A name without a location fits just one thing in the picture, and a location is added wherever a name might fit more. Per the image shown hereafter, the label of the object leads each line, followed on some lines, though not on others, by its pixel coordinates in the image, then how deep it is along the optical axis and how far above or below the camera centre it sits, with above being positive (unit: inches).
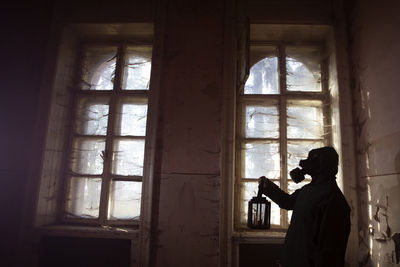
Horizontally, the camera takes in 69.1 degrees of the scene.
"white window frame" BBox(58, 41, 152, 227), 113.9 +21.9
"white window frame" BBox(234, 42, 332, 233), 111.6 +29.7
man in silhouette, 64.4 -6.7
